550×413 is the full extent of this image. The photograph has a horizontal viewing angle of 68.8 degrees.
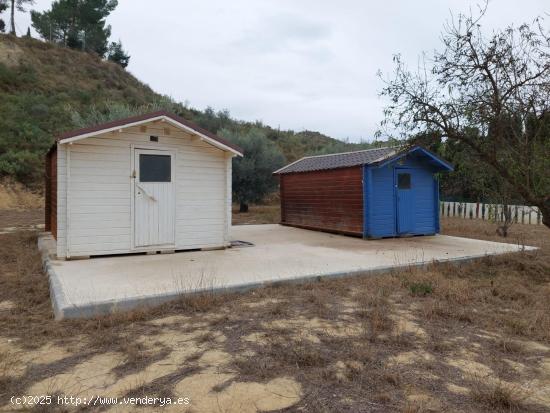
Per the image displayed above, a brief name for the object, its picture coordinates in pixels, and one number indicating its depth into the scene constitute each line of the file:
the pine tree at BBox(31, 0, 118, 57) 38.00
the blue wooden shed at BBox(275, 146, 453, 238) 10.73
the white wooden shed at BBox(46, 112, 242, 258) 7.29
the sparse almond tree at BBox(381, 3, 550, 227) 6.07
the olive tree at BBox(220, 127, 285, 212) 18.39
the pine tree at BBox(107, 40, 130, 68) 42.28
